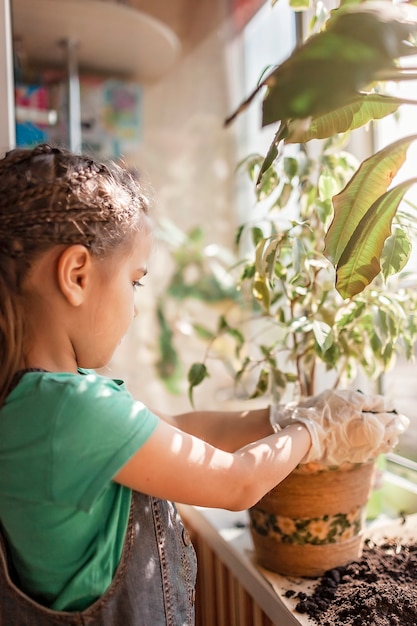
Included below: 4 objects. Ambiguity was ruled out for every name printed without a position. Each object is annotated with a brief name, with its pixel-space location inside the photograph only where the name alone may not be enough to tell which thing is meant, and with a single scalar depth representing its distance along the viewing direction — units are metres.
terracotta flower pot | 0.87
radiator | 1.00
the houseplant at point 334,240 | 0.49
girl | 0.63
